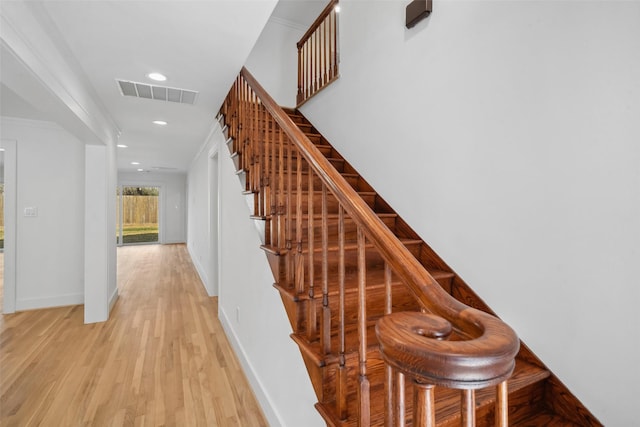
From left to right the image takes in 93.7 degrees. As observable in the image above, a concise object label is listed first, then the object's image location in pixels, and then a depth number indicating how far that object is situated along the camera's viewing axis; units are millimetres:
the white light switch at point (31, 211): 3693
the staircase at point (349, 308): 1045
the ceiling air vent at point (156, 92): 2578
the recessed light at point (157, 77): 2373
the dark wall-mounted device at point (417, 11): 1921
